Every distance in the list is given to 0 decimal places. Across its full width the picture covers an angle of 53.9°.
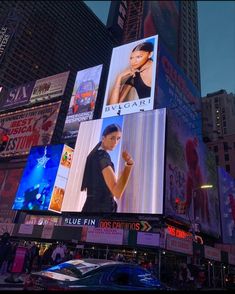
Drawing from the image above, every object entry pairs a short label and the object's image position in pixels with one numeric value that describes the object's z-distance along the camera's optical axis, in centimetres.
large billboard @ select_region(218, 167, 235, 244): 3605
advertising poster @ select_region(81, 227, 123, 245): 2066
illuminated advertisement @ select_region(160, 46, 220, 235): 2595
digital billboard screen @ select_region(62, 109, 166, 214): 2482
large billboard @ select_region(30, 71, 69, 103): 4794
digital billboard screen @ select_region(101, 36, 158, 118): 3414
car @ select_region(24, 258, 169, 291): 509
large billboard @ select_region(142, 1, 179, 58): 6012
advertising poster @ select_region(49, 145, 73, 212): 3129
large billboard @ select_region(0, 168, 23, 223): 3938
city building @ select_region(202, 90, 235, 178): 6138
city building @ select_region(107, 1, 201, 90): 6167
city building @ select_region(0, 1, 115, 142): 8989
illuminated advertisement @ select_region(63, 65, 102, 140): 3961
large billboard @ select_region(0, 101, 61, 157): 4383
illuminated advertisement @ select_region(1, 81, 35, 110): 5166
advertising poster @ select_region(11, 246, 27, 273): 1074
